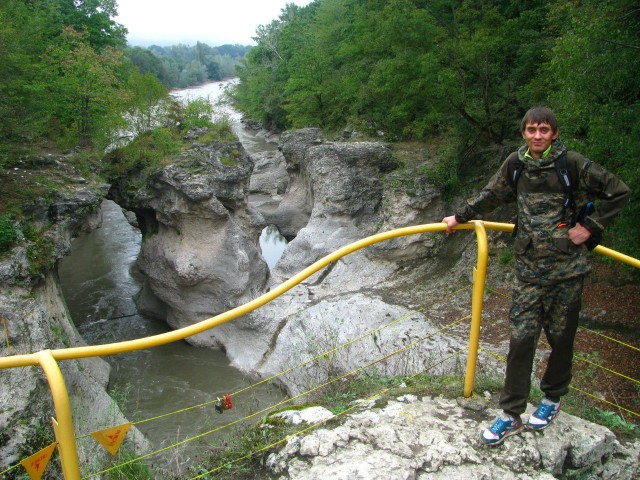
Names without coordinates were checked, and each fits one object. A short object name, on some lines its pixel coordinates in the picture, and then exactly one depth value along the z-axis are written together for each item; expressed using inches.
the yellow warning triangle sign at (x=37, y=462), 105.6
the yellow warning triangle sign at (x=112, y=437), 119.7
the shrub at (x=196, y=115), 703.9
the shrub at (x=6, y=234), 401.1
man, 123.6
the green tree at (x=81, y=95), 623.2
